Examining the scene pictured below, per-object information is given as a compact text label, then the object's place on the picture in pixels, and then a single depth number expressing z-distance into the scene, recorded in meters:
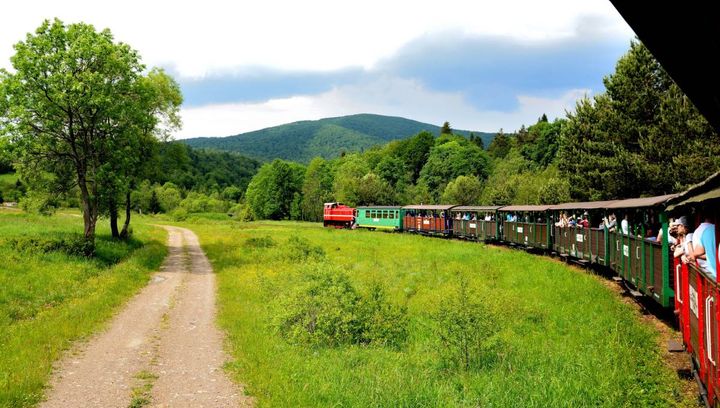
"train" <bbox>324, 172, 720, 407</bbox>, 6.64
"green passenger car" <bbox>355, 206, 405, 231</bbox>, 53.50
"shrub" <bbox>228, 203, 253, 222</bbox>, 99.38
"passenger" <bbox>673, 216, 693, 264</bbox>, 8.46
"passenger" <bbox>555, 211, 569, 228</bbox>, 25.00
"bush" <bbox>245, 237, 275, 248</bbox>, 35.34
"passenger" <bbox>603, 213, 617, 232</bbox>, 18.08
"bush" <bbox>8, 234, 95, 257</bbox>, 22.45
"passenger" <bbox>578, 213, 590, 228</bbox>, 22.55
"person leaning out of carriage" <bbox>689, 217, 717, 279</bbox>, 7.16
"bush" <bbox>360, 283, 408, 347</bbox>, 12.21
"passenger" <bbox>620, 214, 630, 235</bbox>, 16.15
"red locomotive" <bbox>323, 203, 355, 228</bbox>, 63.44
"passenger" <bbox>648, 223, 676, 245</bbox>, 11.59
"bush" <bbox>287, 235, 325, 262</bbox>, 27.94
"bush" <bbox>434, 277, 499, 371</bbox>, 10.48
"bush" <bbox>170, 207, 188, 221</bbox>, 87.40
